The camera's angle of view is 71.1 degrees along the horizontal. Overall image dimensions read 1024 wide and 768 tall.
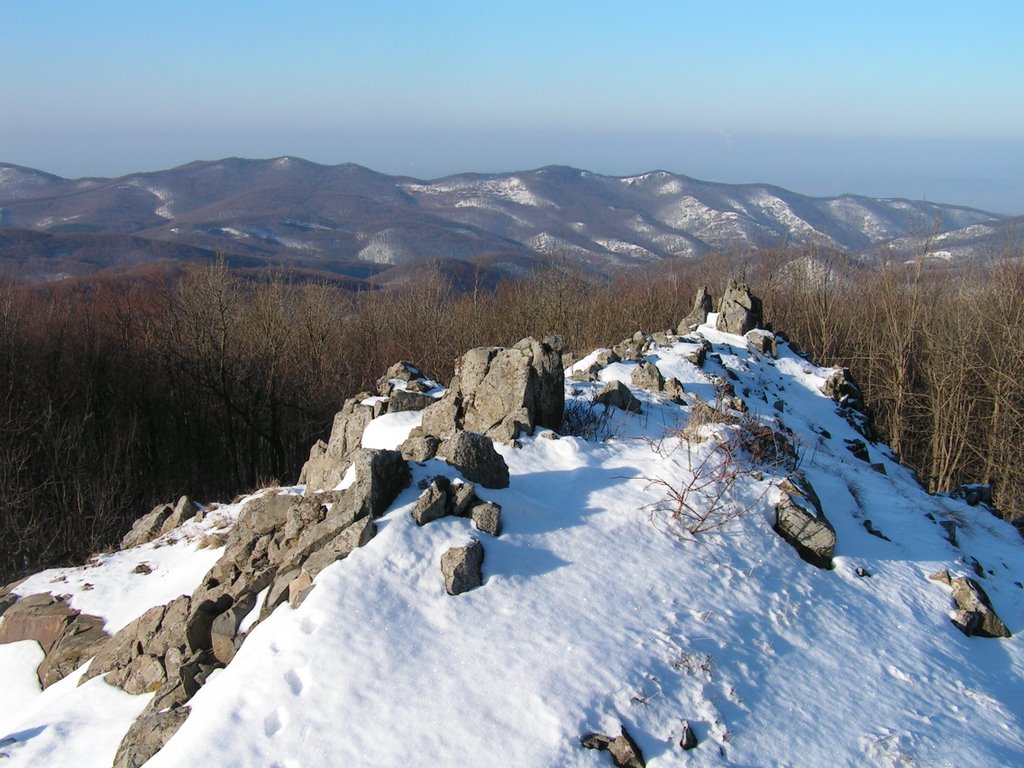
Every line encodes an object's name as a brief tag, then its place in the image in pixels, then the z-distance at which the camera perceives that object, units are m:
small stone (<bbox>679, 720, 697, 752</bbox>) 4.68
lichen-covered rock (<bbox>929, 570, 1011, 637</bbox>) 6.85
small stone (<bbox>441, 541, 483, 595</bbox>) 5.57
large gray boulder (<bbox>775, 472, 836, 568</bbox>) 7.27
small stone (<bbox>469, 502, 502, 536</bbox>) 6.22
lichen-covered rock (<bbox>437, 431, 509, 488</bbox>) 6.84
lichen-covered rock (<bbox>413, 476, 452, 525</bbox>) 6.12
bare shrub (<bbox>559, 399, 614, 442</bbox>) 9.09
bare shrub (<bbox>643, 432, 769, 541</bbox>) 6.94
